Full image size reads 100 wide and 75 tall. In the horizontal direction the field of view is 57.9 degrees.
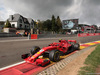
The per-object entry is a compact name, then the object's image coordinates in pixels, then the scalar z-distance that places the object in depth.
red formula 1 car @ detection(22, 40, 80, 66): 4.32
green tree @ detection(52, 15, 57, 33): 65.97
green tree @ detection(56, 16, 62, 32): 70.62
